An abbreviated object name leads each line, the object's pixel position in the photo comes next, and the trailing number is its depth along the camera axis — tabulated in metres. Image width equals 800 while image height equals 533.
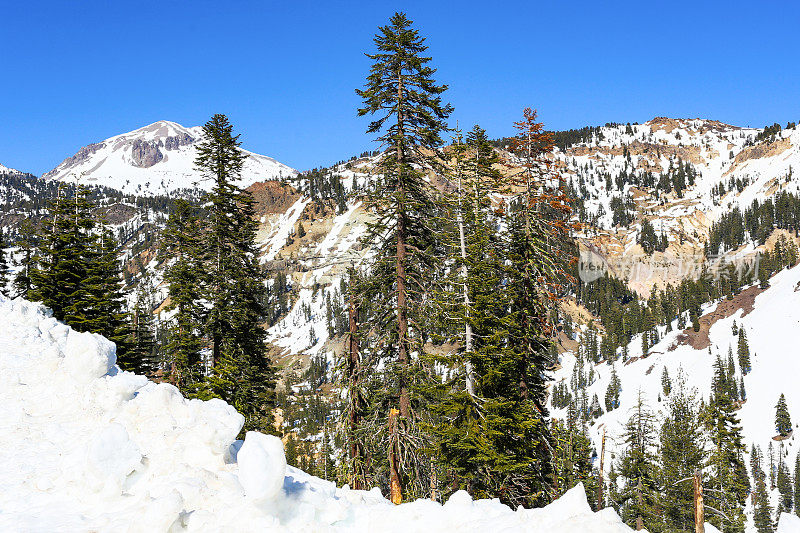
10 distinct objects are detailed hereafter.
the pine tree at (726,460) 39.69
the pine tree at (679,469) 42.91
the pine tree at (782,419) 127.31
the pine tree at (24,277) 34.80
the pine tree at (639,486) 45.16
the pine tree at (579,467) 43.31
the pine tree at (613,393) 152.25
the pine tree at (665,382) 147.62
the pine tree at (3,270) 43.88
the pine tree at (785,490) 101.20
